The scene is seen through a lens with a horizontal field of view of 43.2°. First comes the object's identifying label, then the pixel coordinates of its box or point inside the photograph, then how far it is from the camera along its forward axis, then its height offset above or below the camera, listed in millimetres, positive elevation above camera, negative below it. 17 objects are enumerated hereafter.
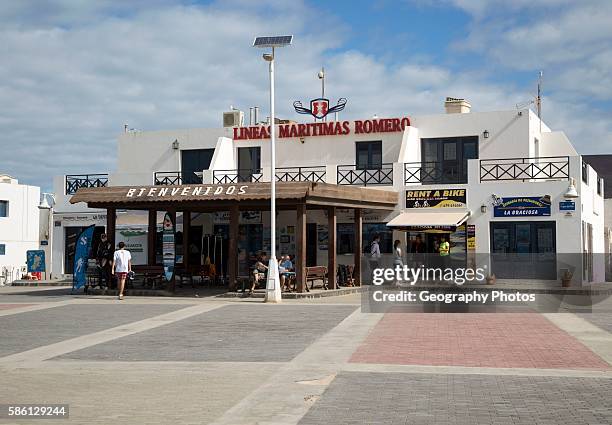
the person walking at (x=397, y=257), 25656 -90
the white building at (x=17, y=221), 46250 +2162
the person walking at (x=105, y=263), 25109 -221
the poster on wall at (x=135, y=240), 32094 +663
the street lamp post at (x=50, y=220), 33594 +1608
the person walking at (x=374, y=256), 26688 -53
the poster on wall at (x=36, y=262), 32531 -223
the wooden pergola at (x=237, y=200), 22766 +1687
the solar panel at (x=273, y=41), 21422 +5987
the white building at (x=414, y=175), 26547 +3109
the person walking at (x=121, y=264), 23094 -236
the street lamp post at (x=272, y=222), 21500 +943
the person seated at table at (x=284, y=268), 23312 -398
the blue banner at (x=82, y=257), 24750 -19
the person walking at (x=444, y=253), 26625 +35
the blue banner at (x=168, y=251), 23812 +148
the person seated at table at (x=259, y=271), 23125 -474
